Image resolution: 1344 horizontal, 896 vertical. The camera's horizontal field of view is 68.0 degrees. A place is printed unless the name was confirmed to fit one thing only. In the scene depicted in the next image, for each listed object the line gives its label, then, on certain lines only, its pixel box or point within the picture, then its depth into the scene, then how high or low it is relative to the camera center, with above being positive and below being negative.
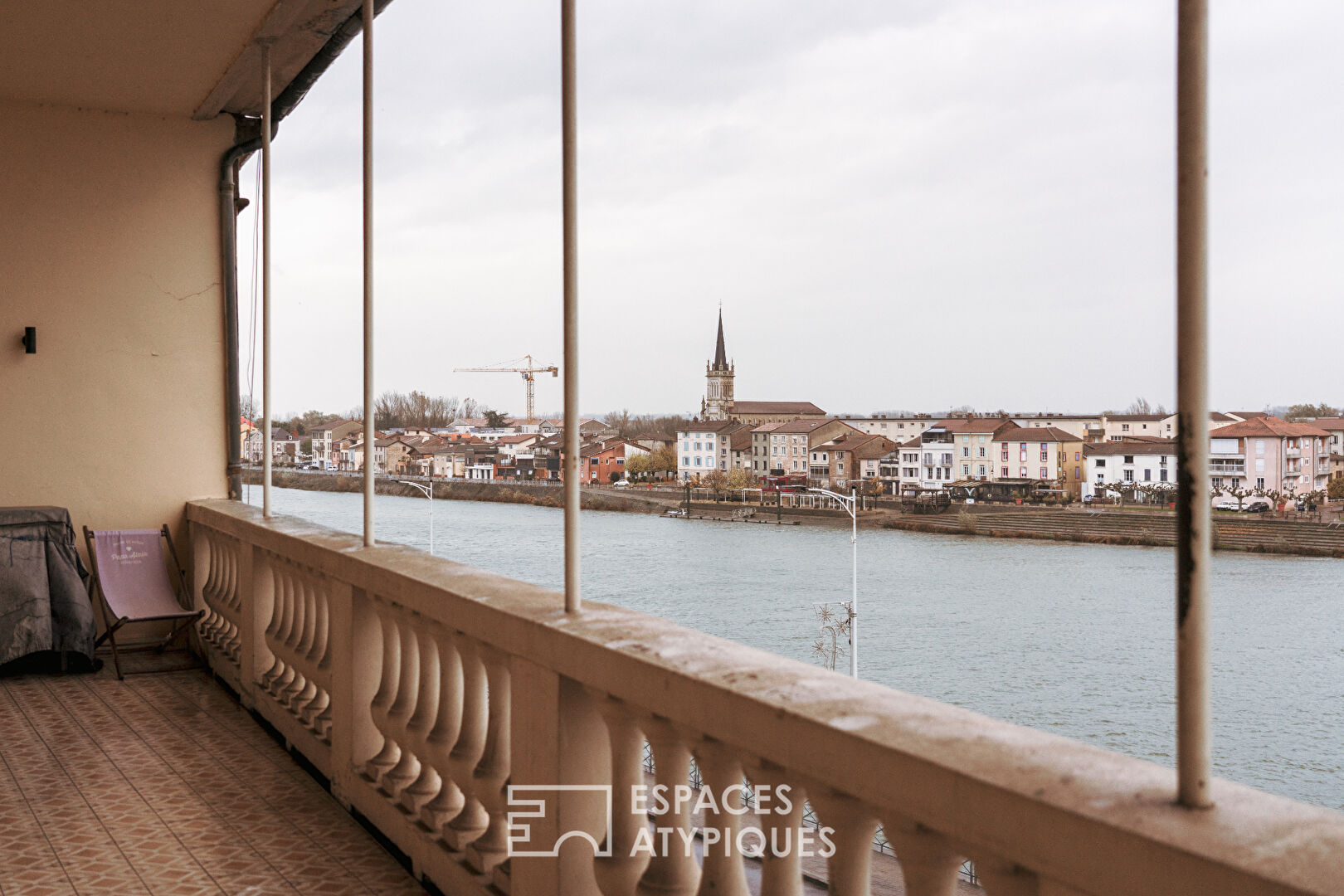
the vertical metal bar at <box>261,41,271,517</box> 4.08 +0.62
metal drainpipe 5.20 +0.73
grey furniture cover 4.31 -0.65
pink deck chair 4.57 -0.65
